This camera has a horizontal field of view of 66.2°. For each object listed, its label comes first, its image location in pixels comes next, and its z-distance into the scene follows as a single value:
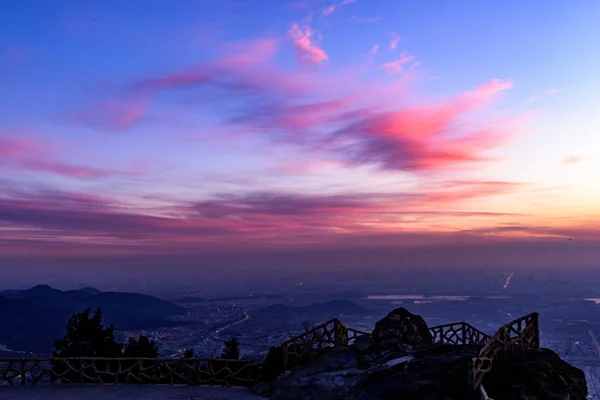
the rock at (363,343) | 19.39
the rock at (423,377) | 13.79
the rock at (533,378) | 13.73
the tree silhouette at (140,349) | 36.25
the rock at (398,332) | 19.48
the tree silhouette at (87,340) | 35.94
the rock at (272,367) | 19.50
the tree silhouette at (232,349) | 38.49
